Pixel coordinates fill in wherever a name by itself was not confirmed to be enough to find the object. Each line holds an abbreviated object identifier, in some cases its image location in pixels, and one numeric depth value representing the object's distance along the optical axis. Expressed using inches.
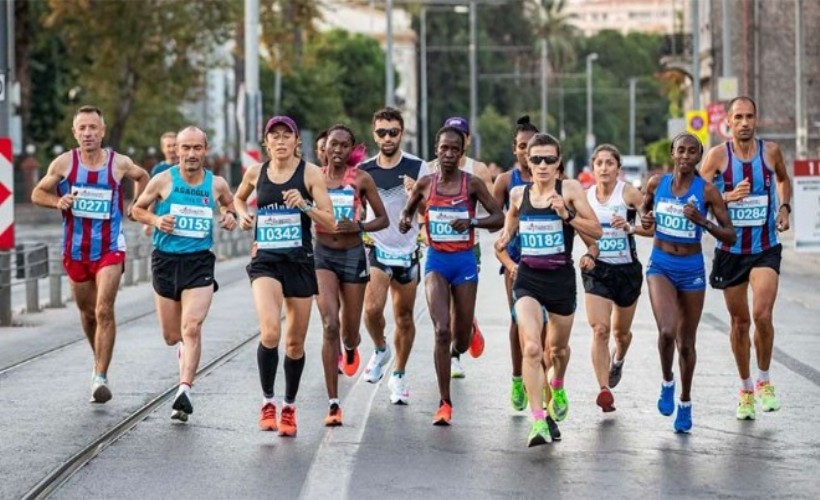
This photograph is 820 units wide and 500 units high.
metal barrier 869.8
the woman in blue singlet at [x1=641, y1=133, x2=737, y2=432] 491.5
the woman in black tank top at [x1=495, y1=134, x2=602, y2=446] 473.1
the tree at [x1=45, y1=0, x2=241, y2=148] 2380.7
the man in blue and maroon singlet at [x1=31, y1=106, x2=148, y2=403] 560.4
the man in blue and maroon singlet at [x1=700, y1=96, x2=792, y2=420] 523.2
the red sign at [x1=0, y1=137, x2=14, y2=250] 844.0
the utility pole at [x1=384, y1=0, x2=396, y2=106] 2564.7
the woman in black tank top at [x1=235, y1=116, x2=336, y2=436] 489.7
